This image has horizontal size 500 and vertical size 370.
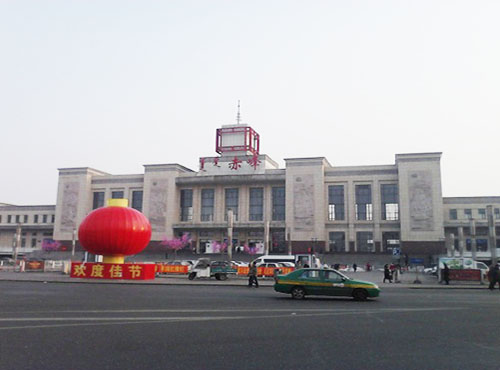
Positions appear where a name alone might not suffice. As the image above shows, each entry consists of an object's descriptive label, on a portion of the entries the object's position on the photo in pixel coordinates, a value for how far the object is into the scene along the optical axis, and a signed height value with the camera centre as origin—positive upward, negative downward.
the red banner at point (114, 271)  31.38 -1.50
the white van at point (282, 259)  51.93 -0.73
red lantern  31.23 +1.18
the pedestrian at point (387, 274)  32.06 -1.35
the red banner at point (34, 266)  45.44 -1.81
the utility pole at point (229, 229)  44.63 +2.32
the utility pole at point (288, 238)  66.15 +2.32
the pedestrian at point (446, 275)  30.24 -1.27
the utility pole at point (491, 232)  32.51 +1.87
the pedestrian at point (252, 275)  26.70 -1.35
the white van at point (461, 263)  42.06 -0.62
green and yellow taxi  18.47 -1.30
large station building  68.25 +8.45
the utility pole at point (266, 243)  59.05 +1.25
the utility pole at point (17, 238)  53.76 +1.13
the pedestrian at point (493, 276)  26.30 -1.10
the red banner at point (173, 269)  39.28 -1.60
